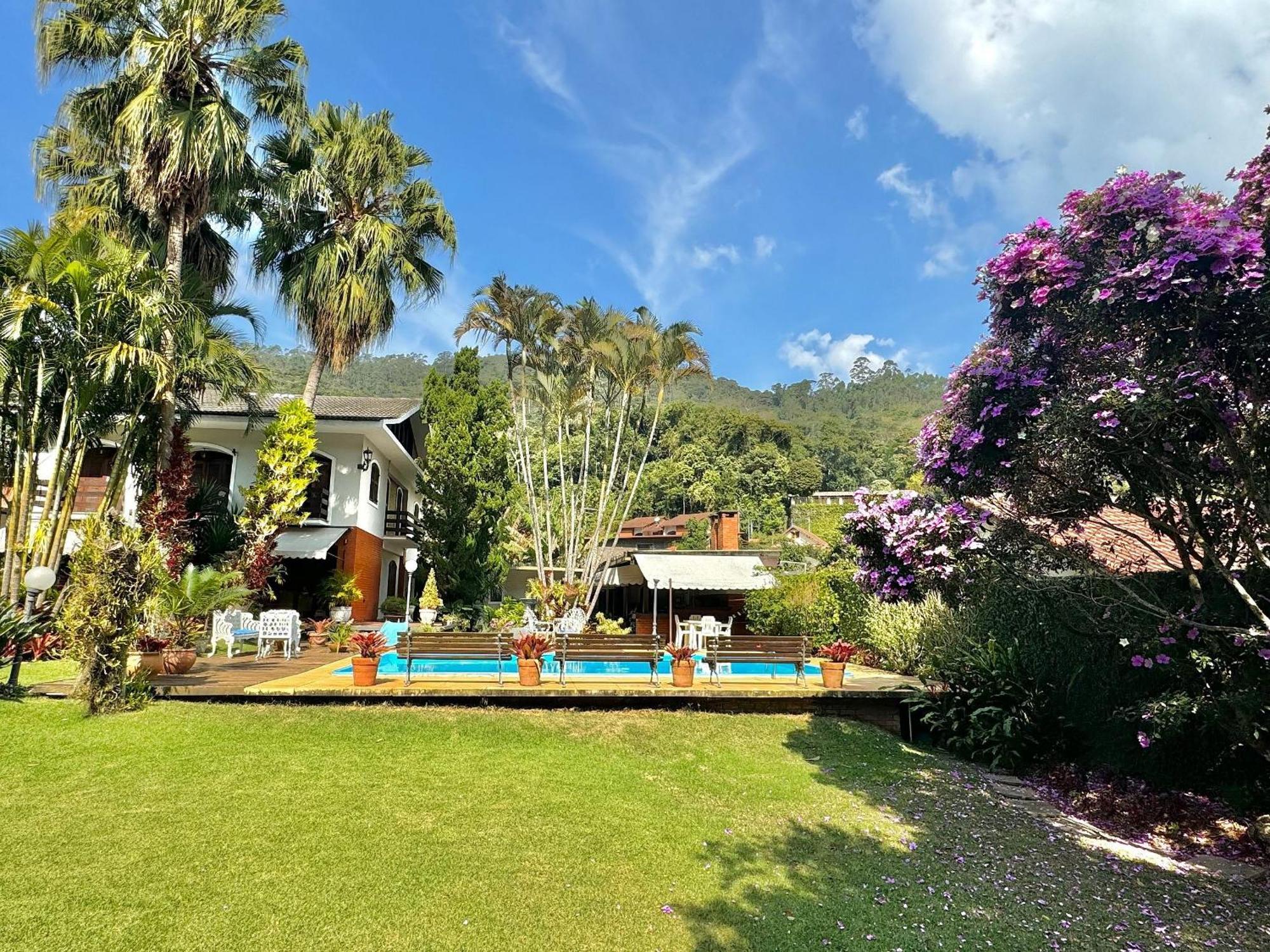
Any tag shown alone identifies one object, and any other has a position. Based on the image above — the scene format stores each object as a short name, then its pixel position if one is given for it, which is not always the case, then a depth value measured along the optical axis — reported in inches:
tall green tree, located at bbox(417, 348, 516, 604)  860.6
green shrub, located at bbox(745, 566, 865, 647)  698.8
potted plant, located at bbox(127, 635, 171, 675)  397.7
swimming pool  493.7
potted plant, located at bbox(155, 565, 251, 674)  430.9
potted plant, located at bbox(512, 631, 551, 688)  426.6
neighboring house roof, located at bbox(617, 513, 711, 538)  2439.2
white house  818.2
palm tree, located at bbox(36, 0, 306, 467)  541.6
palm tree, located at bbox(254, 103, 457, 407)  698.2
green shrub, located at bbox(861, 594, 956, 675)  545.6
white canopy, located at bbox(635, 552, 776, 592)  790.5
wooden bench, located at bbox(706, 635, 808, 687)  474.0
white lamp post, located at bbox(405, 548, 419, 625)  673.0
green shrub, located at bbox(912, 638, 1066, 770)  391.2
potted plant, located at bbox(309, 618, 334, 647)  696.4
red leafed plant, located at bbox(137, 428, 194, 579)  552.1
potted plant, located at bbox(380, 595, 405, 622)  914.6
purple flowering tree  209.2
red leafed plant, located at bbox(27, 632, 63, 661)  464.4
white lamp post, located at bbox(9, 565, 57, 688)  390.0
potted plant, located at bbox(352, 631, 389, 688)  402.9
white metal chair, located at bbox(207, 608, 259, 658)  553.9
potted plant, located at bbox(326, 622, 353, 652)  642.8
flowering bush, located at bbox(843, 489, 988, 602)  293.4
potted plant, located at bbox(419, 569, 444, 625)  746.8
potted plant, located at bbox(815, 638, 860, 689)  478.0
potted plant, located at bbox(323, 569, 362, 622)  813.2
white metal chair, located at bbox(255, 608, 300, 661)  564.4
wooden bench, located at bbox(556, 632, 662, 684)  446.0
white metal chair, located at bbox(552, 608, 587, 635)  728.3
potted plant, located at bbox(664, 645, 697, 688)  456.8
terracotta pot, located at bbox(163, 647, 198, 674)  417.7
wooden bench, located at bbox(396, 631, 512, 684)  453.7
